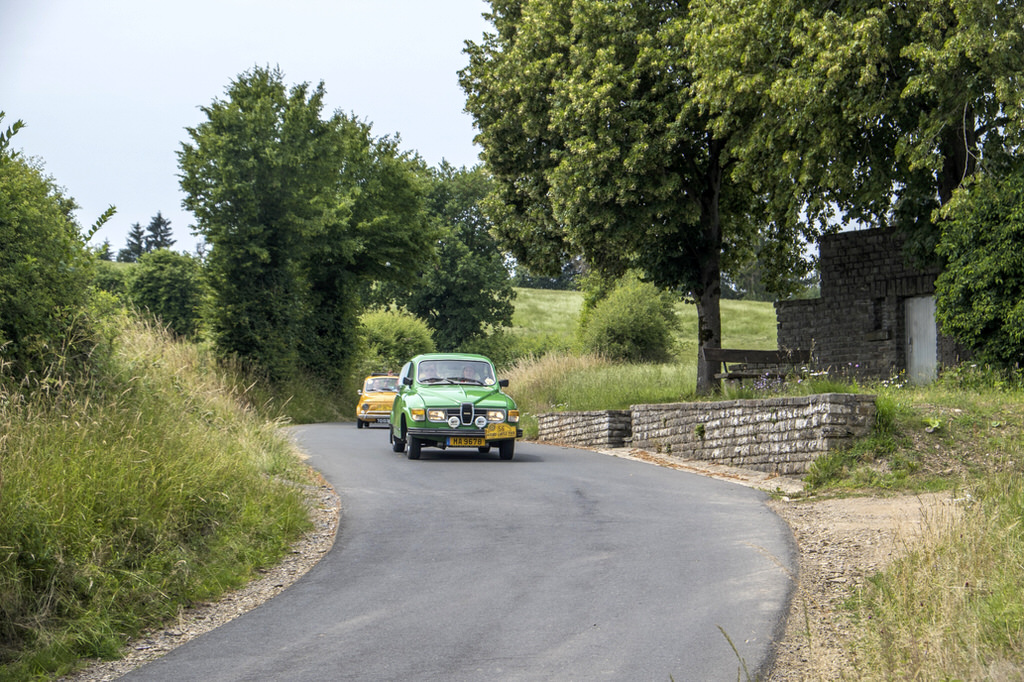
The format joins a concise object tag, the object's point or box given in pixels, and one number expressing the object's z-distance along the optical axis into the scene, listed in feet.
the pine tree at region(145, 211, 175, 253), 424.87
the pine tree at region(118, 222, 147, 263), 417.65
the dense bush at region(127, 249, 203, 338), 212.64
